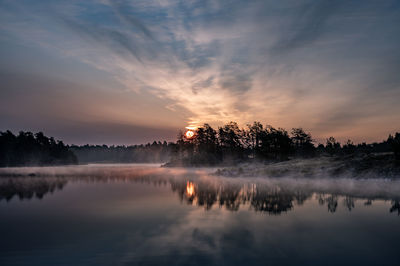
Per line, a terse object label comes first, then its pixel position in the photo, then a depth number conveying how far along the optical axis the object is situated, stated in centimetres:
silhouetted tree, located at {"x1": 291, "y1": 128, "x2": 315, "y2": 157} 12875
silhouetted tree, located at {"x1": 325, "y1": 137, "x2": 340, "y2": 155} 11805
